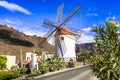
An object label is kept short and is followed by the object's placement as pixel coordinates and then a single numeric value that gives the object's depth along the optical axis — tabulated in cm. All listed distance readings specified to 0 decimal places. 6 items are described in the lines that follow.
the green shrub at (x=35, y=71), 1159
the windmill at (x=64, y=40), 2302
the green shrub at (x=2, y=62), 1126
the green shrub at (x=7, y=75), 897
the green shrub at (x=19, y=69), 1148
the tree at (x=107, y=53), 420
